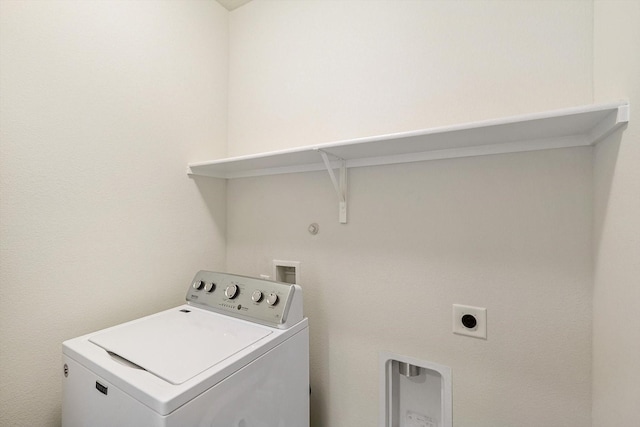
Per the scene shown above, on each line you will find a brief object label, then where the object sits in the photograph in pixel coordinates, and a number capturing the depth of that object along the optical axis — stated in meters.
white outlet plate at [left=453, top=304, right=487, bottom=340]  1.09
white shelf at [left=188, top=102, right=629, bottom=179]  0.80
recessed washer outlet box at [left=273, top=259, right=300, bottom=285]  1.59
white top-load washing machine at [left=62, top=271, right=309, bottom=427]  0.74
